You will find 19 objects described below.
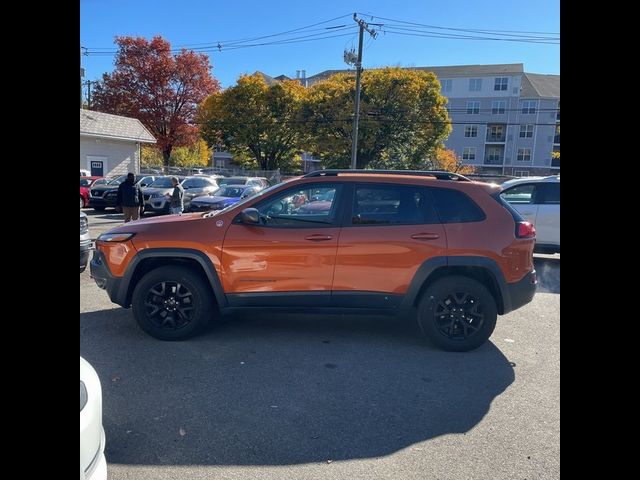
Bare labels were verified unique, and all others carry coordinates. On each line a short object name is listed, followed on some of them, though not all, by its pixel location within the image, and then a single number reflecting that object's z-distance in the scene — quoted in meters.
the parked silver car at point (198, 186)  18.92
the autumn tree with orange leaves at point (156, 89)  43.75
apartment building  58.59
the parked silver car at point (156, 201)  16.75
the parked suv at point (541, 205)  9.57
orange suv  4.72
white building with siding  24.95
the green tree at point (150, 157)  63.03
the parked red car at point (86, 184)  18.27
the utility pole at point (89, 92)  44.86
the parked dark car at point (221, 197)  14.86
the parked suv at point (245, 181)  18.90
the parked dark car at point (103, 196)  17.81
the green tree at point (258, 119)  38.94
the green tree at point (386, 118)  32.84
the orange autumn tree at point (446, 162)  36.66
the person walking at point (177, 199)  12.62
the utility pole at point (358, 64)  25.86
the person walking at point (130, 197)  11.80
